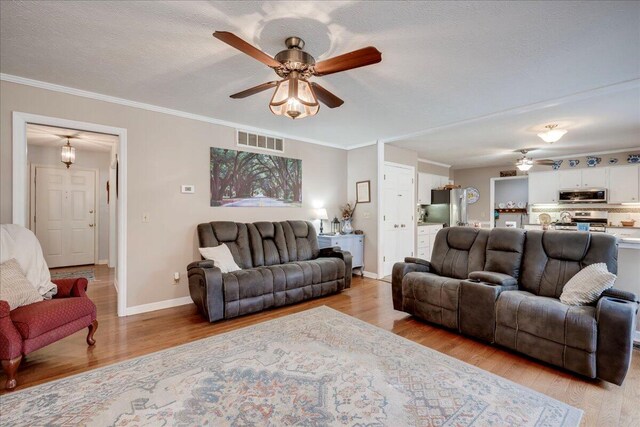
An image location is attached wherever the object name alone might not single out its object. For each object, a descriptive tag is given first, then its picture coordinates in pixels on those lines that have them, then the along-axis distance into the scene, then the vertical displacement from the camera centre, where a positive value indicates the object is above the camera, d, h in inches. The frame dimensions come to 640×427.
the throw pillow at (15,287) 88.9 -23.0
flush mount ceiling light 167.3 +45.4
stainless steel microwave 232.1 +13.5
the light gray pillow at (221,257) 140.7 -21.6
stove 235.0 -6.3
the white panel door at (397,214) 215.9 -1.2
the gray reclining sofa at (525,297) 83.5 -30.3
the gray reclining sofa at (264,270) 127.8 -28.7
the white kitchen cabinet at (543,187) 259.6 +22.9
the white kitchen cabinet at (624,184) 219.0 +21.3
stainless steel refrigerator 277.7 +5.0
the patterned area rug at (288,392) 69.2 -48.3
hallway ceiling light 214.1 +44.2
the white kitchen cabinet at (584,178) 235.1 +28.4
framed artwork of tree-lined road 166.4 +20.9
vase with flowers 217.6 -2.5
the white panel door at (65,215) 236.5 -0.8
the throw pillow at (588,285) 92.7 -24.0
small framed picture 214.7 +15.9
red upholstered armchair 79.0 -32.5
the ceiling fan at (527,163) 216.7 +37.2
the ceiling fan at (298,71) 76.6 +40.6
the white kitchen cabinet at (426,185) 281.0 +28.0
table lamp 209.6 -0.8
